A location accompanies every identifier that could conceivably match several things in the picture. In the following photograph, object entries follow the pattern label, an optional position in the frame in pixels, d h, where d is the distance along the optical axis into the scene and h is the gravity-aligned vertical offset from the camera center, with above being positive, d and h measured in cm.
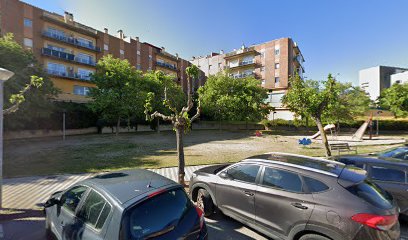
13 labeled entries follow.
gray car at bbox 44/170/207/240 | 251 -124
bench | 1237 -154
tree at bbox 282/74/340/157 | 1081 +114
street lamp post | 490 +91
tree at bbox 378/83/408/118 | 2597 +277
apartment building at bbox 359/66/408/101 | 6819 +1395
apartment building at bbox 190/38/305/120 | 4156 +1195
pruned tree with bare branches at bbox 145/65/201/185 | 688 -8
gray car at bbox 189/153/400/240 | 285 -128
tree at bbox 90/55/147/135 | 2343 +296
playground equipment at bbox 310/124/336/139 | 2368 -66
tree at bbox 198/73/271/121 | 3059 +299
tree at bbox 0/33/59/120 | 1763 +304
